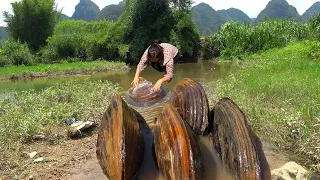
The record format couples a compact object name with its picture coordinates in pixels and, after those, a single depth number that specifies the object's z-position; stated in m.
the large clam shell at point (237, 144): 2.06
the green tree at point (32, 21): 33.09
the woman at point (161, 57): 3.78
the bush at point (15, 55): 26.03
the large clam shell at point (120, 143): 2.41
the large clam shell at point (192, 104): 2.84
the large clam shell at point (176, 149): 2.15
